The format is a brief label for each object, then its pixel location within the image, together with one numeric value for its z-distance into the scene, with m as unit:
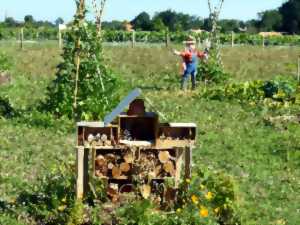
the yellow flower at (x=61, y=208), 7.16
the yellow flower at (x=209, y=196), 7.17
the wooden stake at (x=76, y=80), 13.28
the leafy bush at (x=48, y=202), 7.19
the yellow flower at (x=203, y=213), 6.83
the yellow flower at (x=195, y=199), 7.08
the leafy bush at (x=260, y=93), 17.12
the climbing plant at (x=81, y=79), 13.30
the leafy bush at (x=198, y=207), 6.83
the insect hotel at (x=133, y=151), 7.47
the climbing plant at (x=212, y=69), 21.89
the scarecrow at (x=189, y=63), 19.48
